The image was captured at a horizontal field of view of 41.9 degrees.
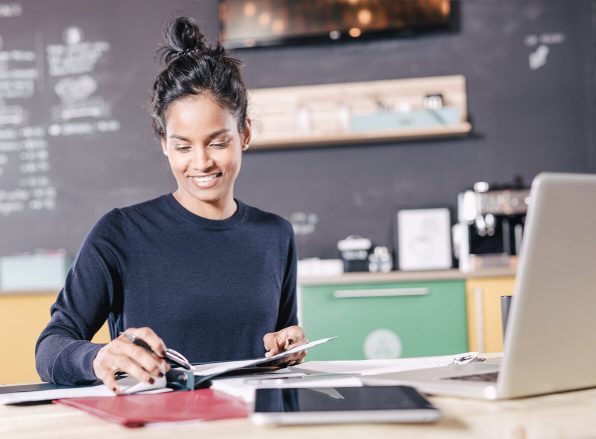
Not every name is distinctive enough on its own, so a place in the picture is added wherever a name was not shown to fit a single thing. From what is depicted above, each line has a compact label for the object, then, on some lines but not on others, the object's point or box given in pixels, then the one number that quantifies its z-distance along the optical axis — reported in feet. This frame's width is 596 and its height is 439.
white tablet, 2.60
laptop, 2.80
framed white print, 11.93
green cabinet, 10.53
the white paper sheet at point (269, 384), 3.21
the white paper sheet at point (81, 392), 3.50
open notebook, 3.52
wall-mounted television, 12.49
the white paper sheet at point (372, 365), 4.03
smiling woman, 5.30
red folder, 2.82
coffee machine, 11.35
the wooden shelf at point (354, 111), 12.05
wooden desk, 2.58
